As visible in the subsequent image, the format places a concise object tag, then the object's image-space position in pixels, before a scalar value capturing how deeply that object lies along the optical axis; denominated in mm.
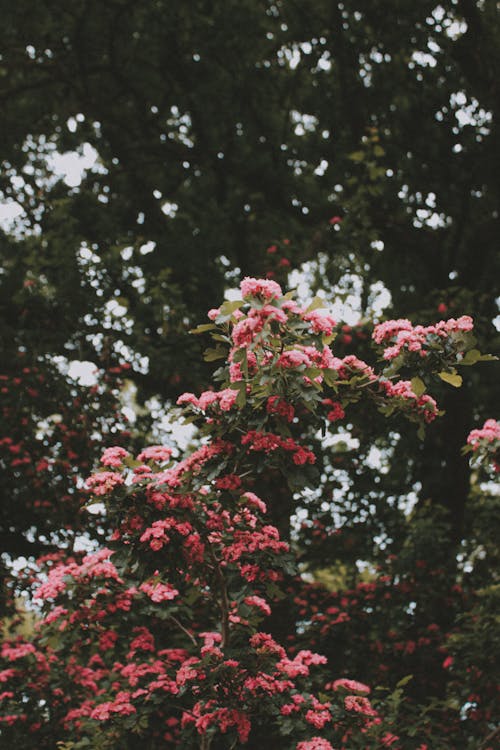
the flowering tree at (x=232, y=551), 3840
